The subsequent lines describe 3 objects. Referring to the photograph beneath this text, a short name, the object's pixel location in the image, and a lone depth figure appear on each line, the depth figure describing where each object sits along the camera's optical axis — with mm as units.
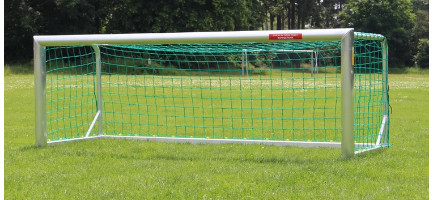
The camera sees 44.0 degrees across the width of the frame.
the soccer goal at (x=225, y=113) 6562
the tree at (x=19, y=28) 36062
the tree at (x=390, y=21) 49562
